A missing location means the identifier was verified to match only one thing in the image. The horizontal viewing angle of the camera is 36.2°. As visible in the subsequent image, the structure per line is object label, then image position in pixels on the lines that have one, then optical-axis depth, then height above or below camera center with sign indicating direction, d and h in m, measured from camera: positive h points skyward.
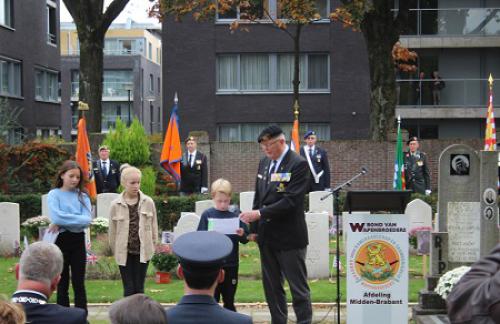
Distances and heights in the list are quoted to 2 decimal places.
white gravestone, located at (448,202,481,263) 9.53 -1.24
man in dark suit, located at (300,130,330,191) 17.03 -0.65
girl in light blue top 8.49 -1.00
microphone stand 8.01 -0.93
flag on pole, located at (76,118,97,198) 16.94 -0.53
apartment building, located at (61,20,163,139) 68.06 +4.21
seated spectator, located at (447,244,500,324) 2.86 -0.62
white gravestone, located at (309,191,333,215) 16.44 -1.50
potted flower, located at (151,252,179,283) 11.48 -1.98
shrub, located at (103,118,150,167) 21.84 -0.34
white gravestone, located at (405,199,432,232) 14.57 -1.55
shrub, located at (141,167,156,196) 20.36 -1.33
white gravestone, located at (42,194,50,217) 16.03 -1.57
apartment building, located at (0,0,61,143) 34.94 +3.36
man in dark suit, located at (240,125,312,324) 7.73 -0.95
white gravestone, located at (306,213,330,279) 11.69 -1.74
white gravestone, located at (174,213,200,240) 11.73 -1.41
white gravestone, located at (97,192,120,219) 15.74 -1.47
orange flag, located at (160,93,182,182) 18.73 -0.56
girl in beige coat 8.58 -1.11
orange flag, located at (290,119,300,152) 20.06 -0.16
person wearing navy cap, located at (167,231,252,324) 3.97 -0.81
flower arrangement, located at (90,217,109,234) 14.21 -1.72
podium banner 8.10 -1.45
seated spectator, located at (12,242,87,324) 4.48 -0.92
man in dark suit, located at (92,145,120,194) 17.55 -0.96
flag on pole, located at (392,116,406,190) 18.31 -0.98
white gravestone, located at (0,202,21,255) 14.24 -1.80
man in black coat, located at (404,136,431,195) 18.07 -0.95
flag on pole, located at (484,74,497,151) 16.53 +0.00
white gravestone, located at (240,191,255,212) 17.22 -1.53
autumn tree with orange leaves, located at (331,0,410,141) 23.89 +2.33
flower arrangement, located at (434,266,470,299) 8.42 -1.66
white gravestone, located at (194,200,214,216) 14.46 -1.38
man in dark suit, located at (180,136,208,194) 17.77 -0.92
